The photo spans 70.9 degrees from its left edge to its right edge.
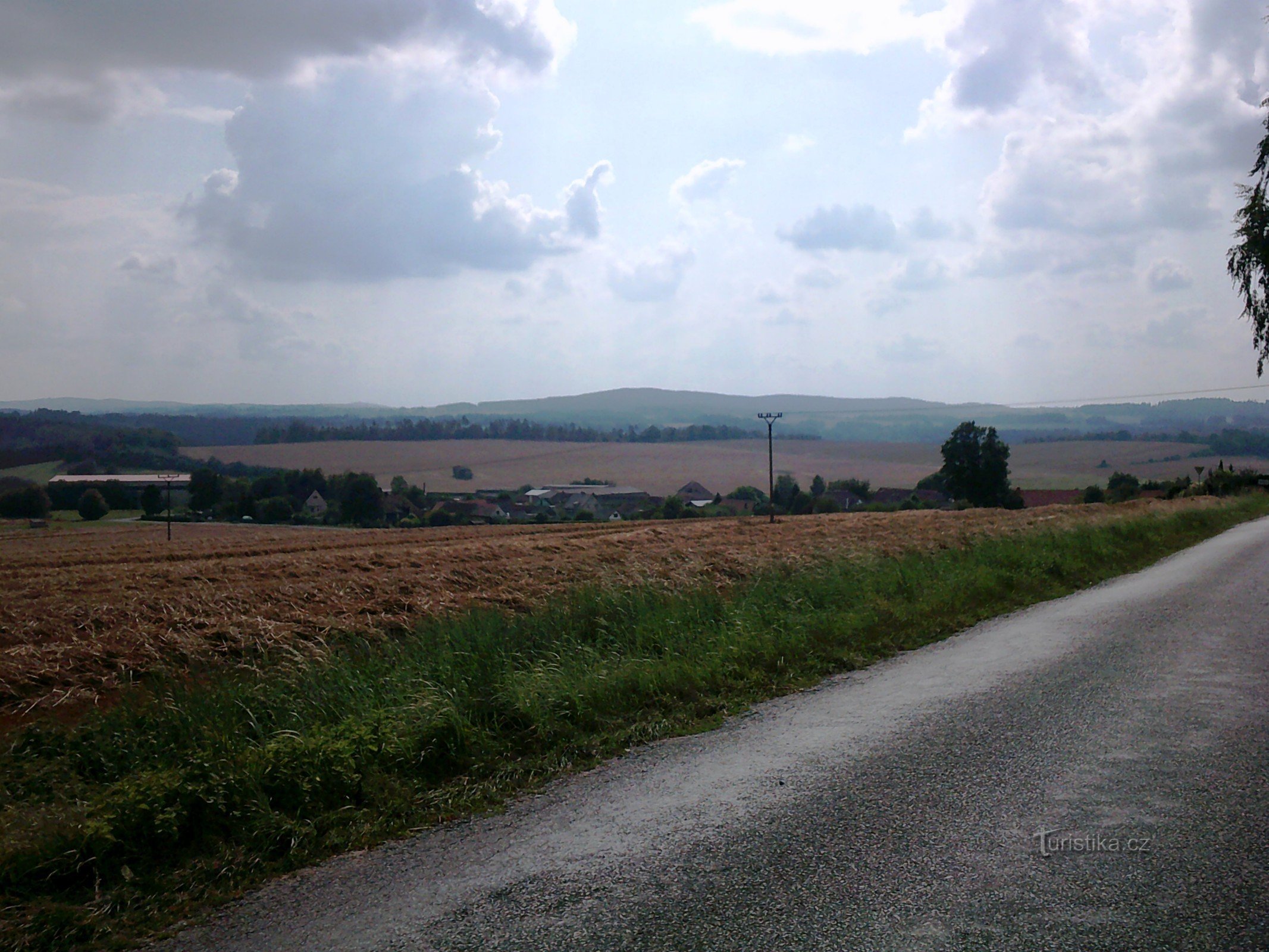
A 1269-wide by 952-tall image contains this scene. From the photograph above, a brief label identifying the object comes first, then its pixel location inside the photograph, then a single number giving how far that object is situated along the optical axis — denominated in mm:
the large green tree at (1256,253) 20281
